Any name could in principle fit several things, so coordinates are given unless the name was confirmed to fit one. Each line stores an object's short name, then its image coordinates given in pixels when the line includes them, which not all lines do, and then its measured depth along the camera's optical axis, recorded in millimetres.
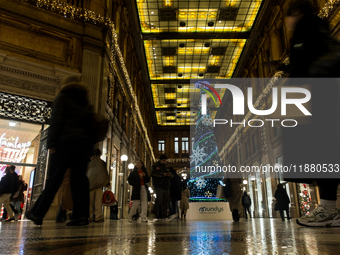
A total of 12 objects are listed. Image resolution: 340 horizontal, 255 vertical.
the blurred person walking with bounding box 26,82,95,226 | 2797
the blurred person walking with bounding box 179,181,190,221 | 10570
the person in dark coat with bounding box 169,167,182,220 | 7594
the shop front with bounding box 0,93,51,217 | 8141
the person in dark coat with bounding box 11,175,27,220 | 7494
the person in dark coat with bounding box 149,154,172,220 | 6368
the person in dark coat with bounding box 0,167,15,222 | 6941
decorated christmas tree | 12289
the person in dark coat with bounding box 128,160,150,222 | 6184
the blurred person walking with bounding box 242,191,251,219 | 13789
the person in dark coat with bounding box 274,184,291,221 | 9000
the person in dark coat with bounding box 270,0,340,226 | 2381
